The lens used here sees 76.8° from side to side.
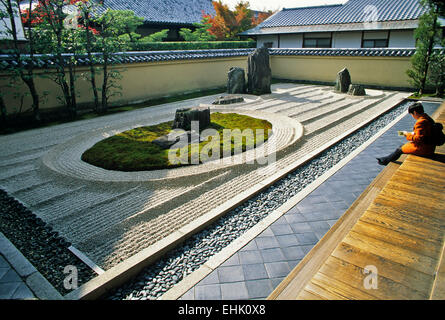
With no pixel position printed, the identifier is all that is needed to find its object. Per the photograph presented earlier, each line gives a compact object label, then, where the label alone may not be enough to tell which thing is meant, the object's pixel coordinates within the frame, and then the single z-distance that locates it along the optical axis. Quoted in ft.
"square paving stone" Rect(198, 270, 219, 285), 10.66
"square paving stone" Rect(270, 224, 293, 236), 13.53
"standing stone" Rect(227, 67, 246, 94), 48.44
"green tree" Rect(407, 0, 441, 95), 40.75
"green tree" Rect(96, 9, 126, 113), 36.32
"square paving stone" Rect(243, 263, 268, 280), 10.85
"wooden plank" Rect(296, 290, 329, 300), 6.98
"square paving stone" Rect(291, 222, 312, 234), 13.62
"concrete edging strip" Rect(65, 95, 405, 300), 10.20
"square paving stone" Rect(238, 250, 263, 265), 11.71
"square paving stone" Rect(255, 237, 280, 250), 12.62
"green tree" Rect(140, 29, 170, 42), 69.51
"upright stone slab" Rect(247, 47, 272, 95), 47.93
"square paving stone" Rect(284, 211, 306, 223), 14.45
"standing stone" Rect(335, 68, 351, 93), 49.39
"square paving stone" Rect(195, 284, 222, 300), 10.02
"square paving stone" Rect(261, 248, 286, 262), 11.80
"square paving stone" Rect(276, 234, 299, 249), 12.66
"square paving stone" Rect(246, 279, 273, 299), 10.02
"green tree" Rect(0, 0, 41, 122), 29.92
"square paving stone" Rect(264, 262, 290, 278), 10.95
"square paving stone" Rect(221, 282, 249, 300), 10.01
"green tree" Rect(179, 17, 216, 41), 80.28
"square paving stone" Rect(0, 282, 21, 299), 9.88
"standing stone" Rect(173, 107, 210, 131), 28.60
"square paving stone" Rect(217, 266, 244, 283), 10.78
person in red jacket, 15.69
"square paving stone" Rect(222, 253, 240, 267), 11.57
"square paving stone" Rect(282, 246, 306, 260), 11.89
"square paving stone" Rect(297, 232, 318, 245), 12.80
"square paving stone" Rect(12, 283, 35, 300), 9.85
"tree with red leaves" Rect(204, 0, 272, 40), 85.19
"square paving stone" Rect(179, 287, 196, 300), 9.96
